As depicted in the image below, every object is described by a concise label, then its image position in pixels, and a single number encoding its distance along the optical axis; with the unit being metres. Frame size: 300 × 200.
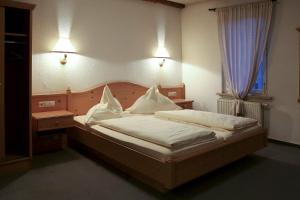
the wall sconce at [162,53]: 5.24
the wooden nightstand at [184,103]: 5.16
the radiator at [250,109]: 4.36
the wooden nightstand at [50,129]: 3.45
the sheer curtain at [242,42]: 4.24
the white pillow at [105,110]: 3.67
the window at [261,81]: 4.38
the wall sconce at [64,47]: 3.93
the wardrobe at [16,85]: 2.96
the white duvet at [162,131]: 2.63
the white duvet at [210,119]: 3.27
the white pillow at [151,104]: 4.35
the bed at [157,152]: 2.45
